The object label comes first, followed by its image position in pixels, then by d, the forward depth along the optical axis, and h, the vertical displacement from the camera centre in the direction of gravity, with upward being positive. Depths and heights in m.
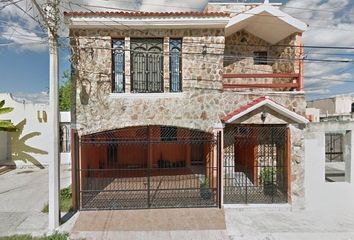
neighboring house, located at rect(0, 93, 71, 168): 16.58 -1.14
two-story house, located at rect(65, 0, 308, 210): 8.95 +0.57
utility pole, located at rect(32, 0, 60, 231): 7.38 -0.04
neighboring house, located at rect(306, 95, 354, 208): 8.67 -1.56
